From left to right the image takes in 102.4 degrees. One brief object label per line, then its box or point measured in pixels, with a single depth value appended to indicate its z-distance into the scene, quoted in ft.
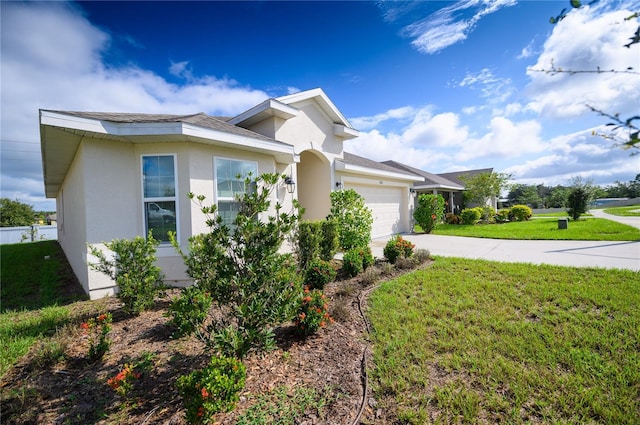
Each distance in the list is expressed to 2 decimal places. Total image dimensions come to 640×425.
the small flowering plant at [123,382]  8.21
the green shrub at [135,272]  15.06
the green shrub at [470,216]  56.44
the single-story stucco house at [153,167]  18.62
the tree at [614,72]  2.89
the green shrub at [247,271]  10.11
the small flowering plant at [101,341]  11.12
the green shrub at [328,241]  24.44
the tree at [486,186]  64.64
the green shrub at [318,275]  19.25
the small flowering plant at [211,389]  7.07
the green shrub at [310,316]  12.59
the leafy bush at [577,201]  53.47
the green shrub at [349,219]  27.17
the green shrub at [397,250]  24.55
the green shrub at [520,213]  64.44
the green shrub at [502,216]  63.41
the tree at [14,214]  118.01
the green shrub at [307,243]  22.00
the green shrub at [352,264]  21.82
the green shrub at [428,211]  44.96
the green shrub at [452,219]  60.42
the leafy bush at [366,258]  23.10
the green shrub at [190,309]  9.96
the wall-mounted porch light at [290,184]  29.16
